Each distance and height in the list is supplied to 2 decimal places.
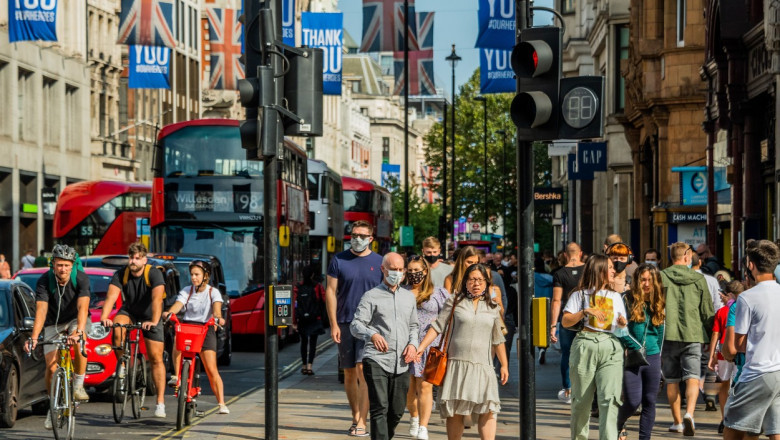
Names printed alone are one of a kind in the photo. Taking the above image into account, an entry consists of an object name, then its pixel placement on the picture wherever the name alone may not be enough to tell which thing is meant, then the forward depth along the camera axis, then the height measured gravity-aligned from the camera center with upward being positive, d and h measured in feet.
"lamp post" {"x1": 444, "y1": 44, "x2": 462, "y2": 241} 239.50 +27.00
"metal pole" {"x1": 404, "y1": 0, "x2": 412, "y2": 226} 122.62 +12.55
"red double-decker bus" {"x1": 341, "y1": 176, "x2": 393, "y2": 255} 178.19 +3.15
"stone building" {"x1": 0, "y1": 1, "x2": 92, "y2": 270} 172.04 +12.95
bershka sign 204.95 +4.75
